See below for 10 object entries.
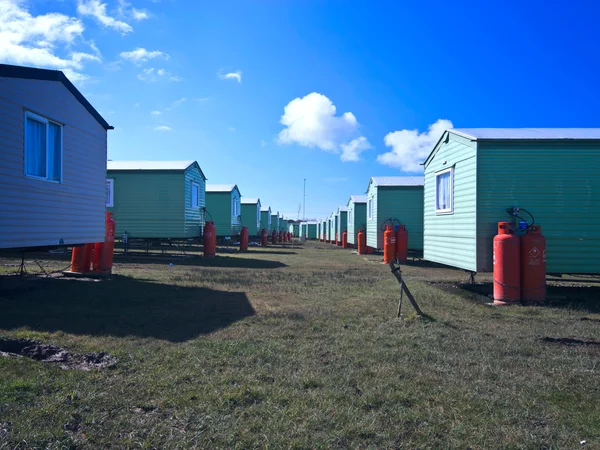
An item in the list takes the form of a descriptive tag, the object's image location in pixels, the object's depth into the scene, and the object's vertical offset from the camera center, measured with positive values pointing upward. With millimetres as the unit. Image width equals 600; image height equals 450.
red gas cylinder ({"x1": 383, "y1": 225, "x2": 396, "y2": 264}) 18609 -515
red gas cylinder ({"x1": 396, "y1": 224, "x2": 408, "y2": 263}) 19109 -486
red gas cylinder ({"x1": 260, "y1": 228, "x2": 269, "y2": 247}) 35169 -734
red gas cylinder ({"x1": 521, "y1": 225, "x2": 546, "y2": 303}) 8883 -723
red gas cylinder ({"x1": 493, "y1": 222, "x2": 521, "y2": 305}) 8859 -724
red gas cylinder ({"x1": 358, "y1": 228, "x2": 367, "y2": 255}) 26125 -786
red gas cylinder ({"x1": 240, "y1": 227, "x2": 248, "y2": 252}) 28136 -596
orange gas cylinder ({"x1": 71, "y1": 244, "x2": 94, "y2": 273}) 11883 -795
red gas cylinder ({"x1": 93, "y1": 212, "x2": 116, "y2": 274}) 12023 -727
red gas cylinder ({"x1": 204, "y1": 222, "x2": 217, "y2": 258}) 20500 -491
